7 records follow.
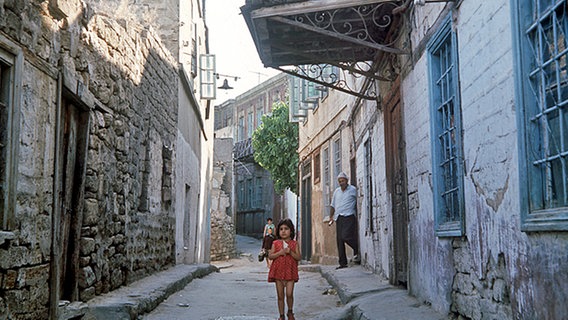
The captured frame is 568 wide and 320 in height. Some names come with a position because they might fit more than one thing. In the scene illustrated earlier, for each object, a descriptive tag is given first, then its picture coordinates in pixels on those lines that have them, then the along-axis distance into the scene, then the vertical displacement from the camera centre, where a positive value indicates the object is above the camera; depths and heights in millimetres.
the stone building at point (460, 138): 3387 +631
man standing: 11250 +141
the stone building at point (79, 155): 4359 +697
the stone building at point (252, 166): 39594 +3945
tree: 26359 +3272
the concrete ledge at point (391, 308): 5410 -779
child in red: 6484 -370
